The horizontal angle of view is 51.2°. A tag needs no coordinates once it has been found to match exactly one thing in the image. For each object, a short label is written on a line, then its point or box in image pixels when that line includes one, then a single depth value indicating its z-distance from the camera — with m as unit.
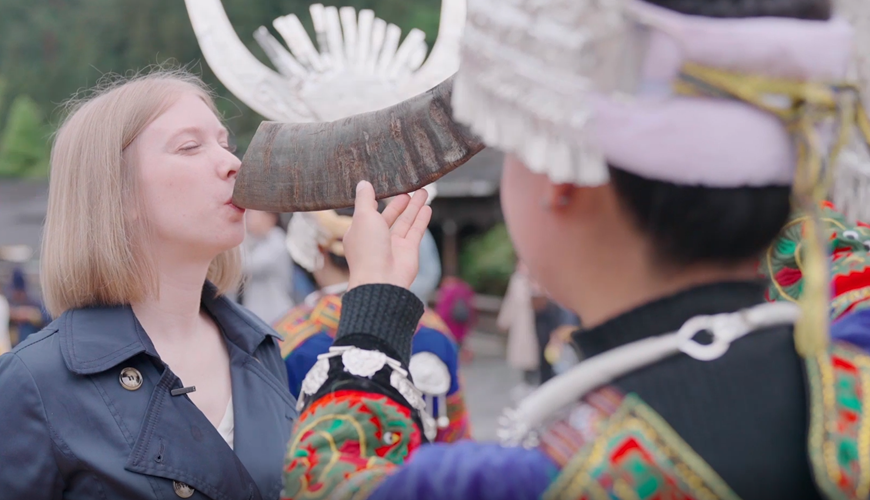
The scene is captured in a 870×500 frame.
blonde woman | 1.99
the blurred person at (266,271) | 7.03
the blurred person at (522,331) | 10.23
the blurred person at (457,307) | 12.66
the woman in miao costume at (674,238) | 1.16
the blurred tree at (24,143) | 30.19
